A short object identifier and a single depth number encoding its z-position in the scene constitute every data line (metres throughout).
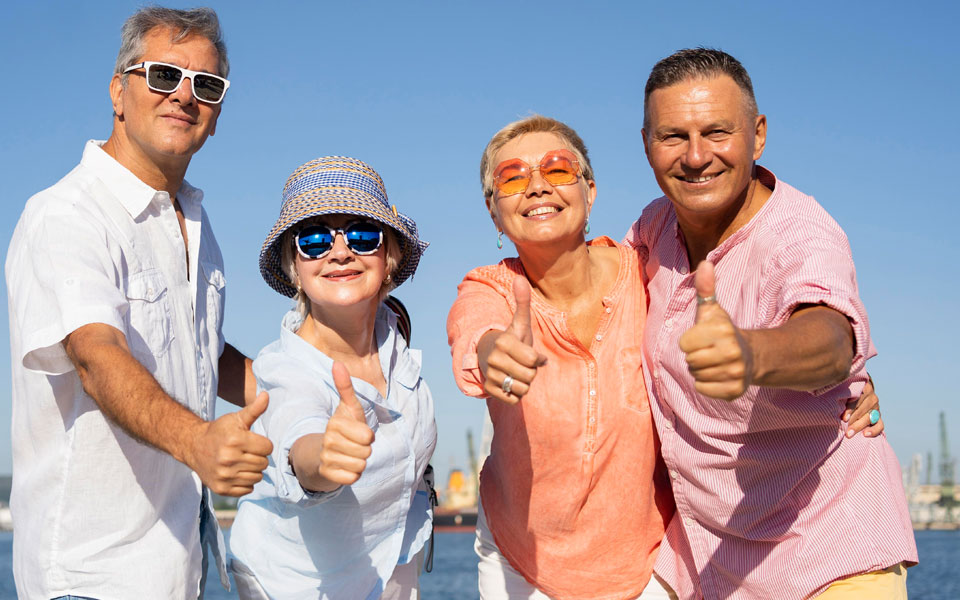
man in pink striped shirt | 4.25
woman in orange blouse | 4.96
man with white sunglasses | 3.76
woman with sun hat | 4.52
